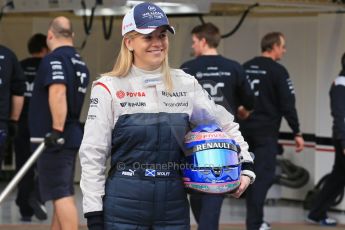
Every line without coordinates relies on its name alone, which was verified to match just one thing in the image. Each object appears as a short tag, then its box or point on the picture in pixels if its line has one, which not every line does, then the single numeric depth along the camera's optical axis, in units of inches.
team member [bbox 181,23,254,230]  416.6
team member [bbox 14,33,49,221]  560.1
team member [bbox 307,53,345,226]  506.4
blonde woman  231.7
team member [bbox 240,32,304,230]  474.0
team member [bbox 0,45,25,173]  446.3
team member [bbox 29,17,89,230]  386.2
